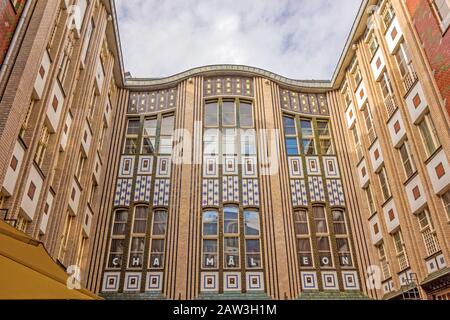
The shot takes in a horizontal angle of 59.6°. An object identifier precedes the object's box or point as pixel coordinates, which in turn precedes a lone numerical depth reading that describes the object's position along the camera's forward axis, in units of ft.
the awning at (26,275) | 13.09
